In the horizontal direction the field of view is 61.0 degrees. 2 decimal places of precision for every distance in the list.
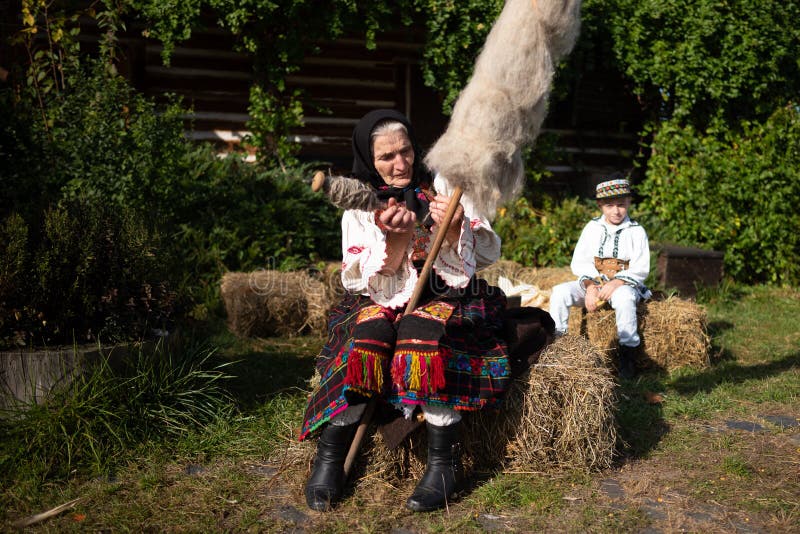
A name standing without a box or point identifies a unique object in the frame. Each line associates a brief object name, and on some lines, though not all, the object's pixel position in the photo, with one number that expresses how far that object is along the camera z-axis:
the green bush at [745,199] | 7.86
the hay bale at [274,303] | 5.77
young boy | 4.91
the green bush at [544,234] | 7.62
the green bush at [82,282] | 3.36
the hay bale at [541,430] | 3.18
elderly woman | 2.87
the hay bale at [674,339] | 5.02
